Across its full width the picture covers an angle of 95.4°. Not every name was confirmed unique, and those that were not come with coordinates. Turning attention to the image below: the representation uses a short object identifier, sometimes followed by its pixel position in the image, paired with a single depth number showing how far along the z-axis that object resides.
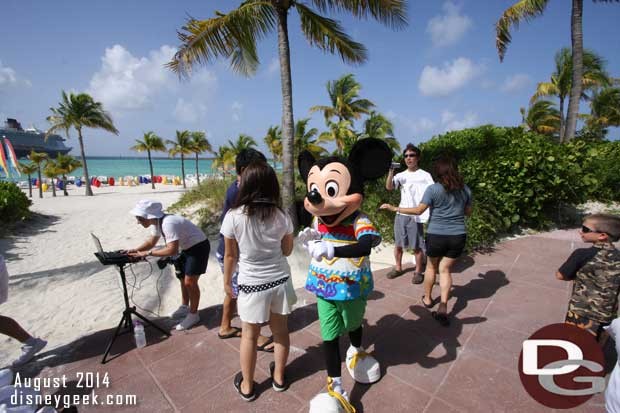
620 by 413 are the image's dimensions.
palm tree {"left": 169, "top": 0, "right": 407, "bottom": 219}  5.91
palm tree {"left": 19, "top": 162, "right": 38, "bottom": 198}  18.89
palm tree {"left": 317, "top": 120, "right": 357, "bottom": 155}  17.44
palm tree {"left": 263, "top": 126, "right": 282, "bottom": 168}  23.50
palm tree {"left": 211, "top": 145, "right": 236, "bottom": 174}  24.48
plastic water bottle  2.95
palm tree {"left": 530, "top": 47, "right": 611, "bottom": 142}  15.99
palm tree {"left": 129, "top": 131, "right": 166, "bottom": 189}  27.67
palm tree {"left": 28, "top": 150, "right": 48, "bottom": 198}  18.33
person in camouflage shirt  2.01
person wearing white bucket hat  2.93
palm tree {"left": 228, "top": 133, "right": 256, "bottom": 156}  25.27
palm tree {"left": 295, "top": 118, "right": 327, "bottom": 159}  19.75
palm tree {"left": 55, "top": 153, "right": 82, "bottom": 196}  20.39
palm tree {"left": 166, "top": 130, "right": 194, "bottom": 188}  28.58
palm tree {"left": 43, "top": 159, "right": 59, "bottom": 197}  19.92
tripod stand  2.83
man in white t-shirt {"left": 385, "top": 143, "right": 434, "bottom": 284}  4.14
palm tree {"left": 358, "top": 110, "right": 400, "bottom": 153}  20.03
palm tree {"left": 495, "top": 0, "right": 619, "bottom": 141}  8.15
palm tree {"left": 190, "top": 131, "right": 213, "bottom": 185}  29.45
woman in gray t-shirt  3.02
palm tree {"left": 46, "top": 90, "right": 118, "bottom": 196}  18.16
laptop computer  2.71
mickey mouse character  1.96
